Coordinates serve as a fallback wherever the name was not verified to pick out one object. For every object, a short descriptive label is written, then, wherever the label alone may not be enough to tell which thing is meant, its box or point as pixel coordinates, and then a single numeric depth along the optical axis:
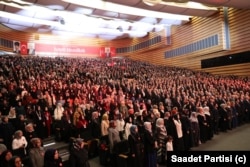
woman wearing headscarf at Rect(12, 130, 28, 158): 3.87
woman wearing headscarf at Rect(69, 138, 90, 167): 3.71
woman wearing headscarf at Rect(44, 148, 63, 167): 3.35
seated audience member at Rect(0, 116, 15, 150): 4.23
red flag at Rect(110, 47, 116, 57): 23.42
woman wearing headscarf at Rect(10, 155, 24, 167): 3.07
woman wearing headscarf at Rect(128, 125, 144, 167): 4.01
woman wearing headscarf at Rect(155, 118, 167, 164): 4.53
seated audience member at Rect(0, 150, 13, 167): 3.22
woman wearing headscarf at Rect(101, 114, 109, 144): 4.80
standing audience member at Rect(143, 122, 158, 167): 4.14
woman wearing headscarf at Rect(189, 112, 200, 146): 5.40
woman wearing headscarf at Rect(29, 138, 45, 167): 3.43
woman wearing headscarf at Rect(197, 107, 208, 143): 5.72
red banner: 19.41
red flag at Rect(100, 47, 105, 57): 22.70
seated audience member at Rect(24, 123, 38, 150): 4.19
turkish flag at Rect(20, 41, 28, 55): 17.94
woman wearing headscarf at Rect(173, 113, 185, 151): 4.88
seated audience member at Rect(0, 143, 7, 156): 3.44
